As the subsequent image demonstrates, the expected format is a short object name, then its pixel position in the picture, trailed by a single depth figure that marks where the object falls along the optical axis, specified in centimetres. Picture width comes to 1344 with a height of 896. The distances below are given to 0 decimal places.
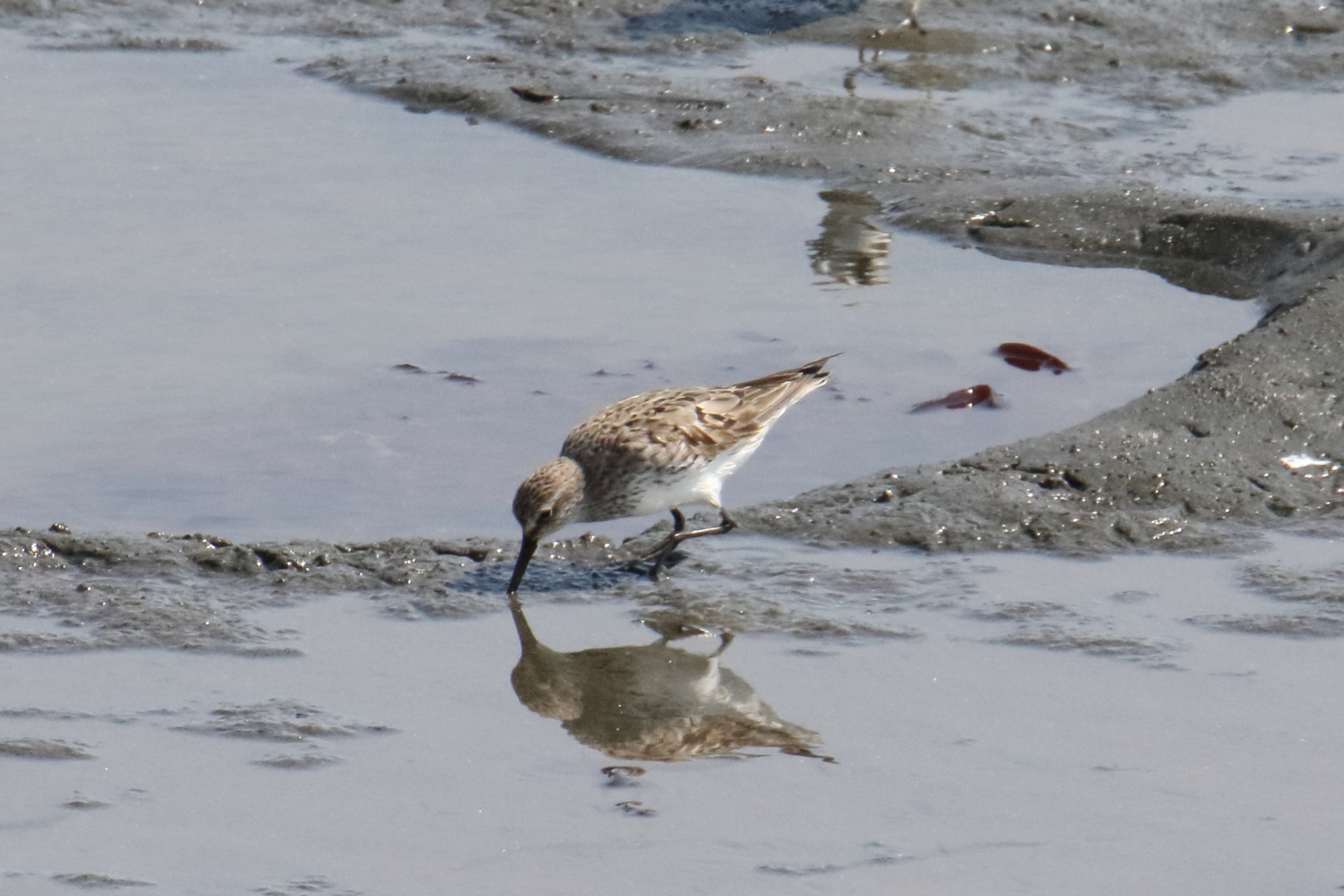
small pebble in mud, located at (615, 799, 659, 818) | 867
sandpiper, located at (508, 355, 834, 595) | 1137
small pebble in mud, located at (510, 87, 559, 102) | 2247
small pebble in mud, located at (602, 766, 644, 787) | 898
